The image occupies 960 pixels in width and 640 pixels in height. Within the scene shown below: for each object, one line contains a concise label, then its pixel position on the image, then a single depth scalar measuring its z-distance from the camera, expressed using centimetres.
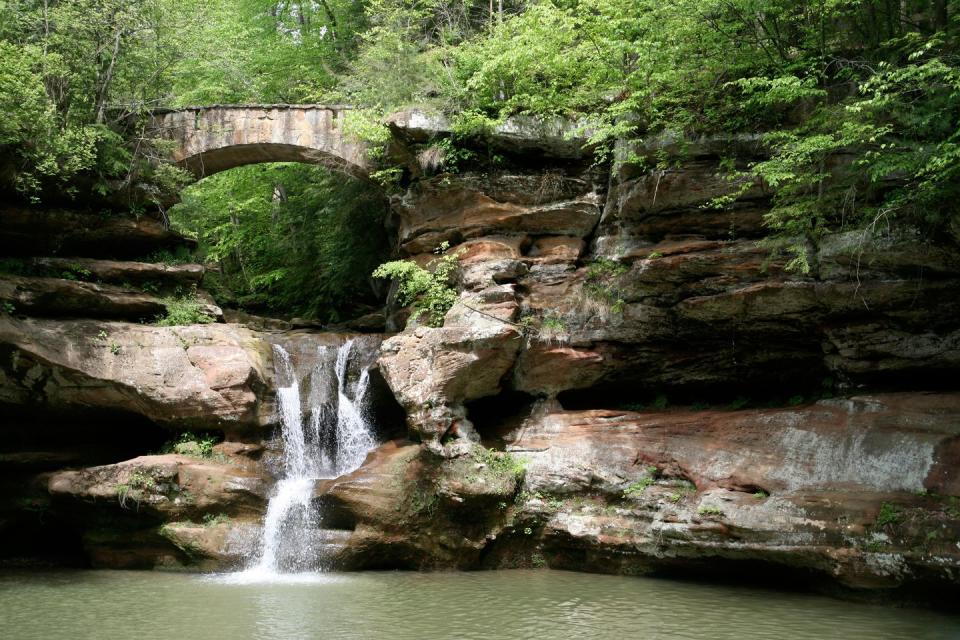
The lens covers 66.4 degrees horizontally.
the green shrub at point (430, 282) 1476
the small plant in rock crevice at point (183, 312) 1545
